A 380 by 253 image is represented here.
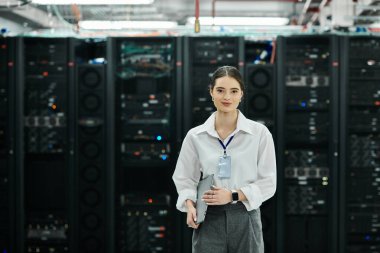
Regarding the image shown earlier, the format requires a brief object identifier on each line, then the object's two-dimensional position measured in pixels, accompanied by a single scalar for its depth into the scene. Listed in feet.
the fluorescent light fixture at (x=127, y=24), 26.14
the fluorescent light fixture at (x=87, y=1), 17.52
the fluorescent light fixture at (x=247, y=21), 25.44
